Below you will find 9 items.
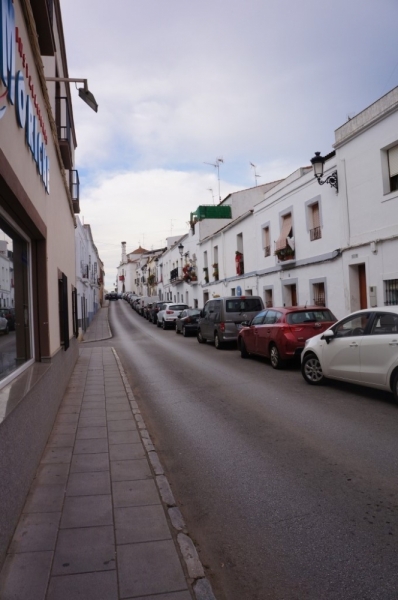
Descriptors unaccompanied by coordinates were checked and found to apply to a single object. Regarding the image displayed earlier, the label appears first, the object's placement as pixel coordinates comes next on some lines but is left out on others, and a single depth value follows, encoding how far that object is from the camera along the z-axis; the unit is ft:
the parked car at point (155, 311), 116.83
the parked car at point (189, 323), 76.07
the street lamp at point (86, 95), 24.80
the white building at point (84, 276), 87.44
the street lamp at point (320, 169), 47.11
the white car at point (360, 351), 23.44
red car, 35.78
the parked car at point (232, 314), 54.03
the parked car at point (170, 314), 95.55
